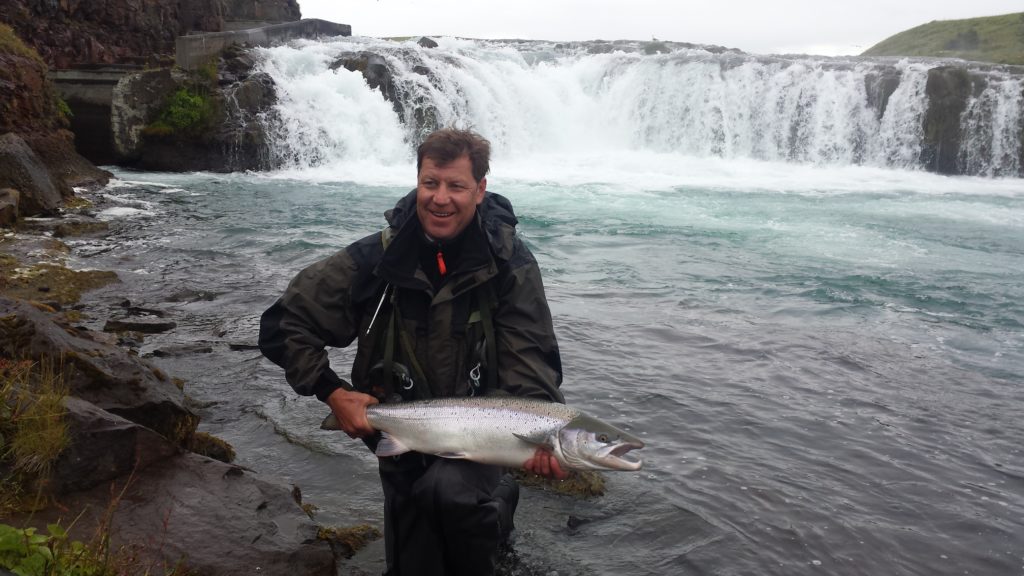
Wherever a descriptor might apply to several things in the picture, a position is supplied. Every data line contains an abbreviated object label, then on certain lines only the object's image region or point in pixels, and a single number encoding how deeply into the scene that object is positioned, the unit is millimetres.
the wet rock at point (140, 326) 7462
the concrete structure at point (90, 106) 21047
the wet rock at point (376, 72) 23969
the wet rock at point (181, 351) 6930
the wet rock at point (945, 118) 27047
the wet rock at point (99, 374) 4297
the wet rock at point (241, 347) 7320
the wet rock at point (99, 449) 3645
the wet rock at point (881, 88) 27688
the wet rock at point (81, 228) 11618
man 3496
